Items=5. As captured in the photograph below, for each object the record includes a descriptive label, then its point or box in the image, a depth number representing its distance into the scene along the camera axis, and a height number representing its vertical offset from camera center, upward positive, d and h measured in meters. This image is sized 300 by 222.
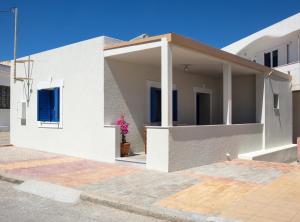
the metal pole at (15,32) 10.42 +3.38
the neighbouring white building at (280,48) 14.03 +4.54
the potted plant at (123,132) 8.02 -0.49
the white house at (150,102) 7.19 +0.53
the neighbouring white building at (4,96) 17.95 +1.36
